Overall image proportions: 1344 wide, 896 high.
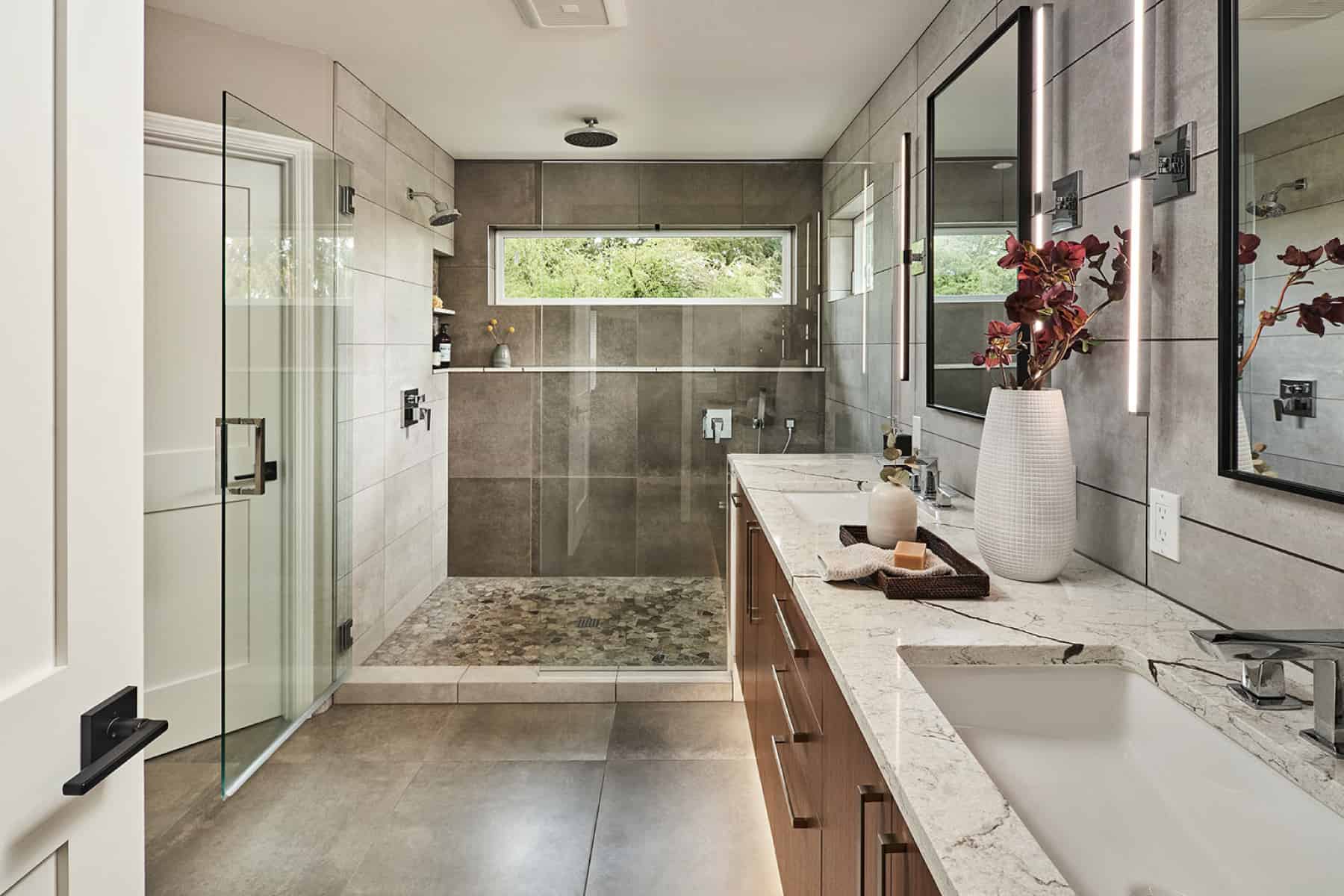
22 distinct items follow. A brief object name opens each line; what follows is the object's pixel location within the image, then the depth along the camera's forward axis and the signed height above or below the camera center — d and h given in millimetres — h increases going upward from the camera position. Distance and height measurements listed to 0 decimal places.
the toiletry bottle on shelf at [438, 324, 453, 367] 4613 +412
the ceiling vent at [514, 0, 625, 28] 2508 +1341
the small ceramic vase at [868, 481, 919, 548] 1696 -214
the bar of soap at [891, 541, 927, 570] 1453 -259
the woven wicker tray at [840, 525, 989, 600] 1378 -298
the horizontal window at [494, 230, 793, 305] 3111 +614
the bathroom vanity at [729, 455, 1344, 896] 787 -402
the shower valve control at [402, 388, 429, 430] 4027 +51
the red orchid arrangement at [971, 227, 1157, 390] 1464 +245
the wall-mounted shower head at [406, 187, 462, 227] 4121 +1080
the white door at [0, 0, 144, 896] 710 -10
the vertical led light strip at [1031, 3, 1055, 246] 1853 +719
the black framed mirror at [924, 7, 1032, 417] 1963 +629
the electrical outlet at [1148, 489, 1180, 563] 1362 -186
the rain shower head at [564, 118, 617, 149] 3967 +1471
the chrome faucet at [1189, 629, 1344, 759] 789 -240
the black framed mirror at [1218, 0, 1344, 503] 1002 +234
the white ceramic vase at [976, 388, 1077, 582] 1450 -128
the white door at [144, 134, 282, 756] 2451 -189
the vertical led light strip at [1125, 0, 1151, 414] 1415 +344
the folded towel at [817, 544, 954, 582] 1436 -274
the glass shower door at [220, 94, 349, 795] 2344 -27
